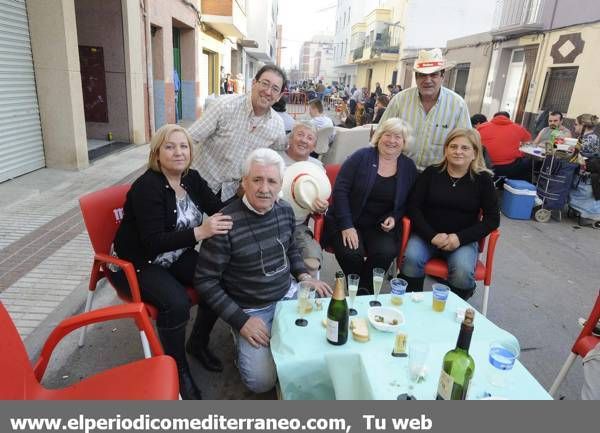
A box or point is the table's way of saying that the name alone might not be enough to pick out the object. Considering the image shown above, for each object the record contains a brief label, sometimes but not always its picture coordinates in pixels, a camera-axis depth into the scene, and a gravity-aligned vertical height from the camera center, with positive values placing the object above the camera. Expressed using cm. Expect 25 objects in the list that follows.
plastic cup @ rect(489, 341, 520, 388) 146 -92
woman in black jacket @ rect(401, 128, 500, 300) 284 -78
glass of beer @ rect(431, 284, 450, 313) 199 -92
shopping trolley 569 -98
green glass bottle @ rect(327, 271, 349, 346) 168 -89
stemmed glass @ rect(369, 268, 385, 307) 211 -91
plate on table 179 -97
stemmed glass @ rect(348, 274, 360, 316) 202 -91
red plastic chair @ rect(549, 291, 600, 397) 207 -114
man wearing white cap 308 -6
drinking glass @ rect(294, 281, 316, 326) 191 -95
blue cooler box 589 -129
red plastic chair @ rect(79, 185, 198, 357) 207 -82
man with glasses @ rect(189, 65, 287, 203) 288 -29
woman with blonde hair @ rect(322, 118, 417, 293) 293 -74
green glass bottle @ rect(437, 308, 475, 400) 130 -85
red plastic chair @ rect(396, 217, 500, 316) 284 -113
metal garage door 499 -31
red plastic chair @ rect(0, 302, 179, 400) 143 -109
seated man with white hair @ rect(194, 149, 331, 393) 201 -89
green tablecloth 144 -99
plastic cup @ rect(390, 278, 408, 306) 205 -95
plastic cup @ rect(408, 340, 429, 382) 145 -89
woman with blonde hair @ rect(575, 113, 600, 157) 604 -35
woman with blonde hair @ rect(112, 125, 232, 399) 210 -77
